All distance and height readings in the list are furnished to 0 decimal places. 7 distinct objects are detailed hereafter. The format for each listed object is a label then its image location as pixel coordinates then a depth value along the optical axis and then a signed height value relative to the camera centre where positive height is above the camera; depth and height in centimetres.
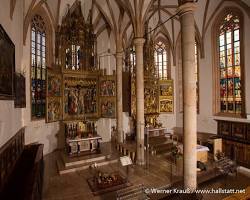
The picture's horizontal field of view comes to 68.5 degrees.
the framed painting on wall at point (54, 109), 1219 -62
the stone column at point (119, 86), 1510 +112
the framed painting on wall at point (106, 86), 1509 +113
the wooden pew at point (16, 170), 519 -255
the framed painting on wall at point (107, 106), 1517 -53
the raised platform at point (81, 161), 1055 -383
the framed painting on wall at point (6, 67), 594 +123
